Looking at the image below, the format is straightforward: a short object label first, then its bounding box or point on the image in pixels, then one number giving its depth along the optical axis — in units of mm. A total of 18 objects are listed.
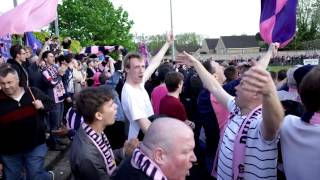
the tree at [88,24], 32965
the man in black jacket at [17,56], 4440
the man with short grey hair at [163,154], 1320
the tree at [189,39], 88048
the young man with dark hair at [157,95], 4205
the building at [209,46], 80704
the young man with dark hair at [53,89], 5084
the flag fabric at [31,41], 7170
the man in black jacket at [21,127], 2912
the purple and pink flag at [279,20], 3189
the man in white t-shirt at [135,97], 2616
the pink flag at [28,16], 4694
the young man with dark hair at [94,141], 1944
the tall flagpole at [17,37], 6619
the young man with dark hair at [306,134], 1555
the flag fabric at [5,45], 6221
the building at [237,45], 71502
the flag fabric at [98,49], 11090
